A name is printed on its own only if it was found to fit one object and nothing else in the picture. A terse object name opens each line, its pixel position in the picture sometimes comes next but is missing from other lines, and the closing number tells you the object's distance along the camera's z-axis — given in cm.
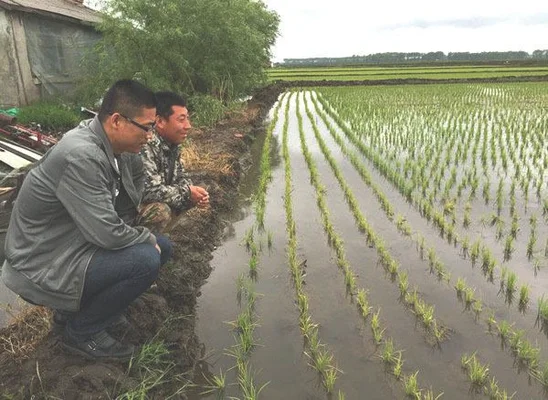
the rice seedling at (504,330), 286
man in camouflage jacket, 315
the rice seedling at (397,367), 250
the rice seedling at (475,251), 402
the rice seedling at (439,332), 286
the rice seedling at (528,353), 258
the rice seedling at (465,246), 414
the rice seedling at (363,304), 314
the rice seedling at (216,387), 245
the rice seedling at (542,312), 306
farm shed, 1002
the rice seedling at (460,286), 344
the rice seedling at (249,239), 443
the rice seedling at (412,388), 233
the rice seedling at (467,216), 481
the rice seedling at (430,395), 227
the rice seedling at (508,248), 405
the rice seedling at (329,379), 243
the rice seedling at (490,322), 298
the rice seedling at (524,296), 327
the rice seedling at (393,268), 377
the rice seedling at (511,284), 341
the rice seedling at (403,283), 345
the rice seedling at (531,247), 408
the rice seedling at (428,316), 299
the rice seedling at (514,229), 451
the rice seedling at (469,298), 328
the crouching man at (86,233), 201
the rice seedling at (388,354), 263
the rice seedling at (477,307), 316
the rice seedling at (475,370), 245
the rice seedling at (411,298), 325
